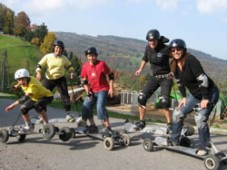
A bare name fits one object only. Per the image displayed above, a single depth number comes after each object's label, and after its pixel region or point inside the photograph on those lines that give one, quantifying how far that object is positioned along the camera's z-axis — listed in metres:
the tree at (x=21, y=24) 133.88
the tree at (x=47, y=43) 102.04
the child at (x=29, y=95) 7.75
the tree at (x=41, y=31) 122.96
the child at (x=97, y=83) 7.81
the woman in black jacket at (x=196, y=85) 6.22
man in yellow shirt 9.60
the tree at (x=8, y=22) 135.19
